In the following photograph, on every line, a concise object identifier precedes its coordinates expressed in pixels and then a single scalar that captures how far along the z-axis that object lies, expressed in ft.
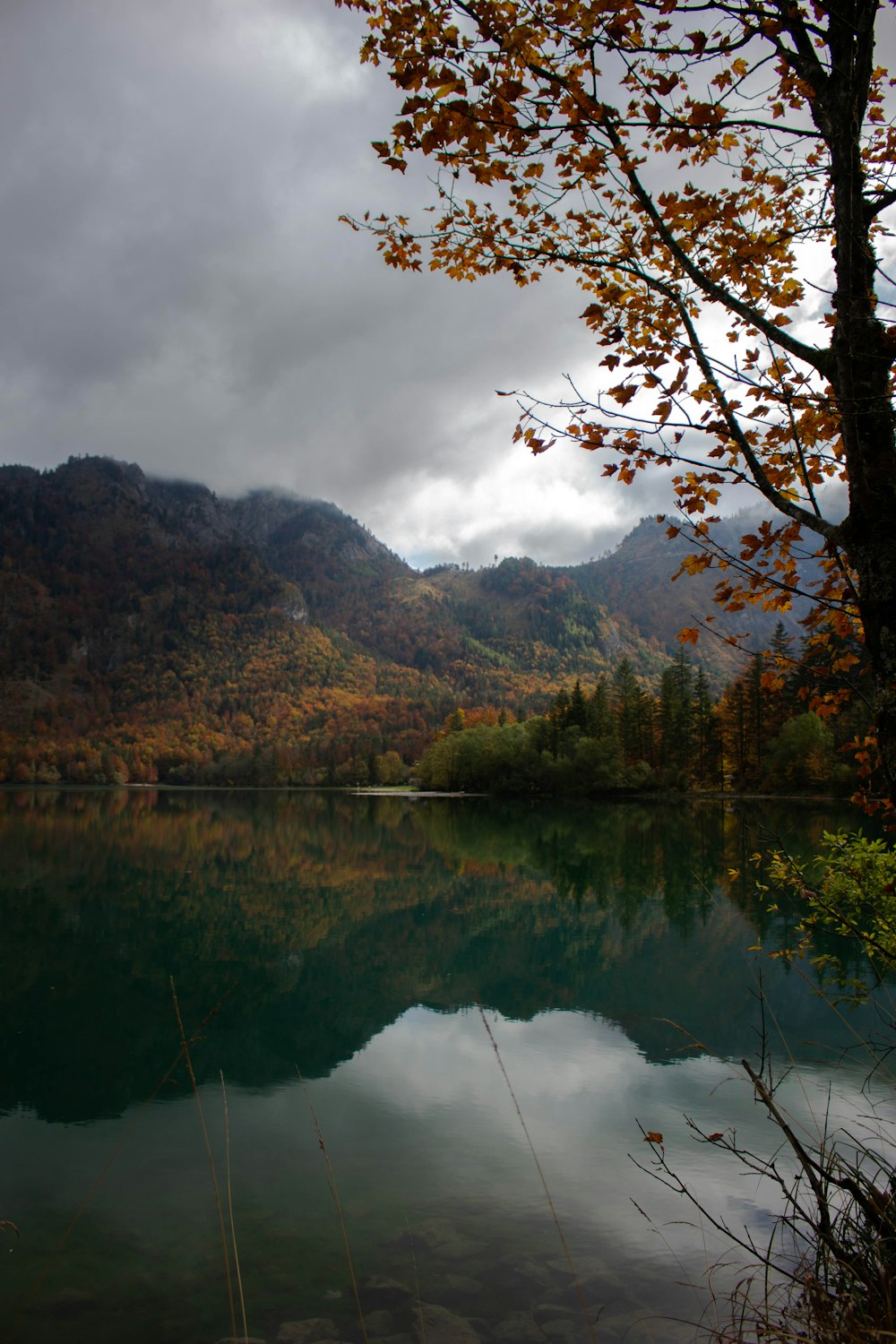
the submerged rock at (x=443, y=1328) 15.39
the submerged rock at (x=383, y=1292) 16.75
